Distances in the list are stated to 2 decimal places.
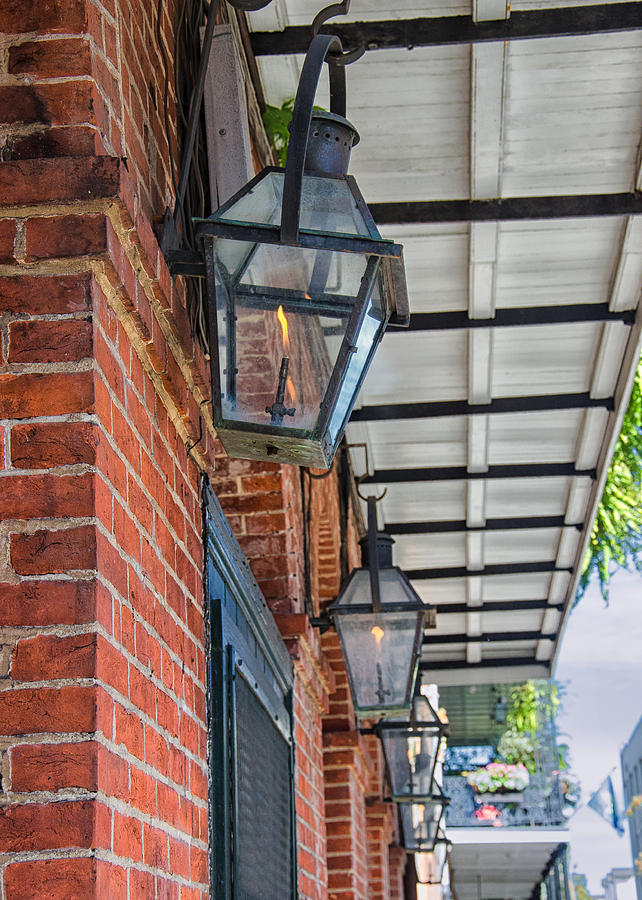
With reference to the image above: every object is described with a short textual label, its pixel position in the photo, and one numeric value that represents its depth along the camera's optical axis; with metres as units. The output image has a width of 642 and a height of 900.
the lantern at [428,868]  12.22
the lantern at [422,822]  8.29
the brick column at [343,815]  6.27
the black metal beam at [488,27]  3.54
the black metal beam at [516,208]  4.51
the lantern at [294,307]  2.21
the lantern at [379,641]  4.94
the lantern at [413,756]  6.93
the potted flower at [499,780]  17.45
